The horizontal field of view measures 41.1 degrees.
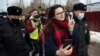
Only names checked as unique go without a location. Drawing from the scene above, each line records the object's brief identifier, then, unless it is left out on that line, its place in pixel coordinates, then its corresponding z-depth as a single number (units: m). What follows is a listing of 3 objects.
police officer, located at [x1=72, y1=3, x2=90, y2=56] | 2.21
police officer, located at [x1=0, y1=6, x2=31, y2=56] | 2.43
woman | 1.94
